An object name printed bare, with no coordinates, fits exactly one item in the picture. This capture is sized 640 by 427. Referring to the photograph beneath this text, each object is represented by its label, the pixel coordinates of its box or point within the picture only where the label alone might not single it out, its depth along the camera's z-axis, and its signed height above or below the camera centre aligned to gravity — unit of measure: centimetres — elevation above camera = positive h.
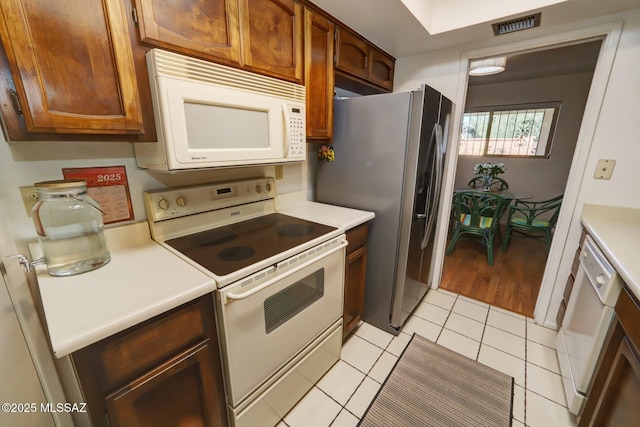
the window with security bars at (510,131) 393 +35
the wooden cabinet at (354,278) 161 -81
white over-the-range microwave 90 +13
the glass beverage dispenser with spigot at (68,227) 86 -28
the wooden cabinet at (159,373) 69 -66
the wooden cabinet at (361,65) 165 +60
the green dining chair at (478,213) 280 -66
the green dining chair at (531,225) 283 -78
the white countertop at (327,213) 151 -39
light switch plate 160 -9
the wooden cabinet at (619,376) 86 -78
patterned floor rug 131 -130
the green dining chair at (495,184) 399 -49
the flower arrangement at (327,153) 184 -2
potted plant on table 372 -27
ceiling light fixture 249 +82
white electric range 97 -53
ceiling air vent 153 +76
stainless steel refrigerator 155 -18
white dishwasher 108 -78
